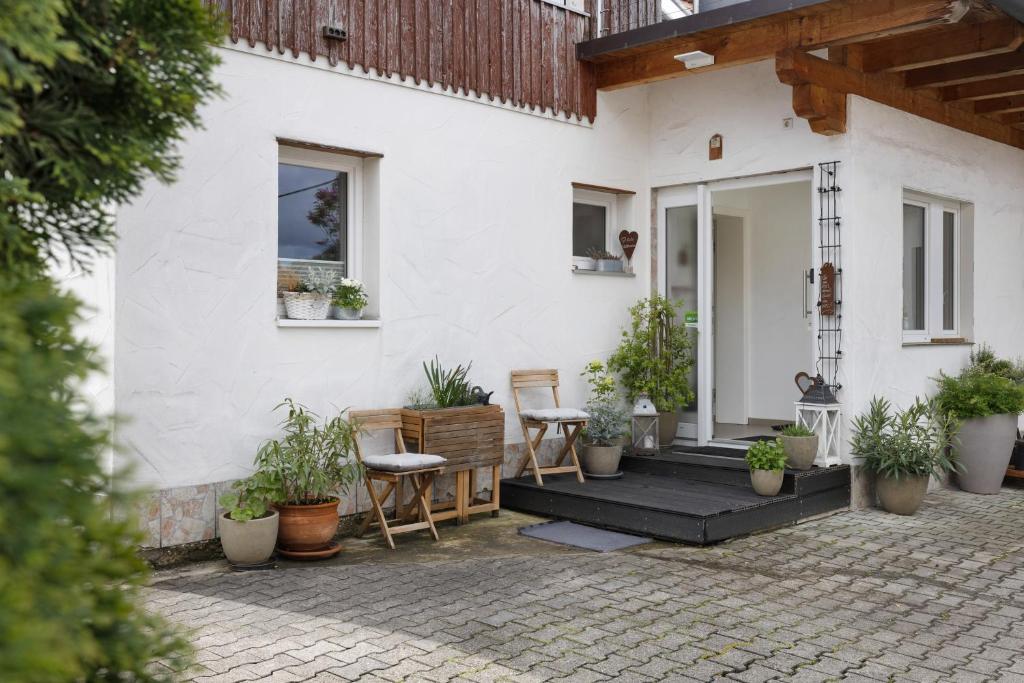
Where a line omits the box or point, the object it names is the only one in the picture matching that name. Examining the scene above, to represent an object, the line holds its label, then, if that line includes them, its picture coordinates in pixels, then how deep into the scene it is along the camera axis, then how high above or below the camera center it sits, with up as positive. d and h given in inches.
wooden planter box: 239.5 -22.9
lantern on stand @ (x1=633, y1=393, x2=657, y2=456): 297.3 -23.2
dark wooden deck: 234.5 -38.7
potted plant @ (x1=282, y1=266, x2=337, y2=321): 232.4 +14.5
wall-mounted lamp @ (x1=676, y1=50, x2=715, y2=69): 268.5 +86.6
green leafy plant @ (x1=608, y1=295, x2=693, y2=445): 300.8 -1.3
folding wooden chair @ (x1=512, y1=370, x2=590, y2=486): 270.1 -18.7
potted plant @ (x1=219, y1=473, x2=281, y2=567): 203.6 -37.6
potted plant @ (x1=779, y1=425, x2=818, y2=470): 261.6 -26.0
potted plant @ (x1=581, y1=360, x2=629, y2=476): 284.5 -24.7
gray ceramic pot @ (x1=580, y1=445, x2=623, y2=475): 284.0 -31.7
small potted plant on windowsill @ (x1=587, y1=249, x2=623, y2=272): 312.2 +32.1
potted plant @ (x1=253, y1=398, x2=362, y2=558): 212.8 -28.9
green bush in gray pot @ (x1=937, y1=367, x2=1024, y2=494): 301.1 -20.7
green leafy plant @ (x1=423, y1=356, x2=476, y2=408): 253.8 -8.9
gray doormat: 231.3 -46.8
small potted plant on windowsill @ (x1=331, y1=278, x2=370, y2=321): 240.3 +14.1
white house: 213.3 +44.0
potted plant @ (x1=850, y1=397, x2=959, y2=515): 267.9 -28.0
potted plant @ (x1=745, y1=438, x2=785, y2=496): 252.5 -30.3
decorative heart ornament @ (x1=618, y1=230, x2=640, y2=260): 316.2 +39.6
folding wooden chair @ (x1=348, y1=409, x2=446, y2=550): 223.3 -29.1
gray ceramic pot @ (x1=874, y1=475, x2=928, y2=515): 267.9 -39.5
